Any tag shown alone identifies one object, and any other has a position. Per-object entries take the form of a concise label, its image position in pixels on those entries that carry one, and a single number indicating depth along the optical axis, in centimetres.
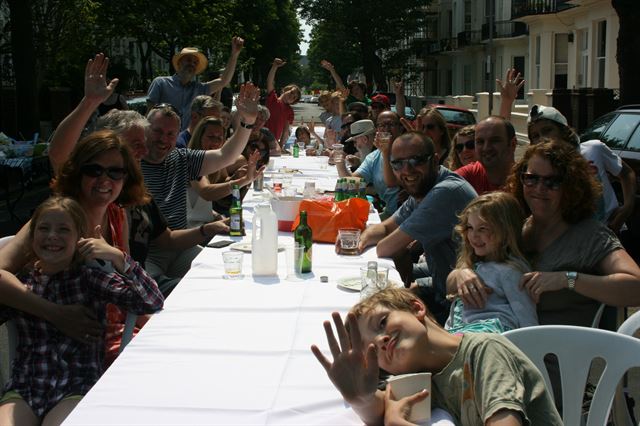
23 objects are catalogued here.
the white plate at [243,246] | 419
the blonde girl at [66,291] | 279
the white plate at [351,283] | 338
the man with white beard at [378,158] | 614
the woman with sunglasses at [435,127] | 650
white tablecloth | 211
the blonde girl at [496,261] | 310
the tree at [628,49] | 1338
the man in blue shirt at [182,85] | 902
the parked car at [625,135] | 791
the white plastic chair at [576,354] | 253
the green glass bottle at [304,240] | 370
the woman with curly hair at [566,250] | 307
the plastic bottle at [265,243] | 358
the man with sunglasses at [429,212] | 406
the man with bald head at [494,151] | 476
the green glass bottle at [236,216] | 453
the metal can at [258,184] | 682
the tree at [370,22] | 4481
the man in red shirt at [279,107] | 1158
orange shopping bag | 447
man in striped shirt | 483
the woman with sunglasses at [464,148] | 571
